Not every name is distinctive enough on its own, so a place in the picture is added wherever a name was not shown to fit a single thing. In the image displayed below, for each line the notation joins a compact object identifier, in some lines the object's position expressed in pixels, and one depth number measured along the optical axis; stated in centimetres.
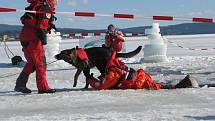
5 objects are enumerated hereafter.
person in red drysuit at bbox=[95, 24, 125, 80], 1536
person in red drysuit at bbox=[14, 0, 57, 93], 1394
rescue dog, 1498
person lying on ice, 1470
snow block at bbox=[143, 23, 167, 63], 2989
